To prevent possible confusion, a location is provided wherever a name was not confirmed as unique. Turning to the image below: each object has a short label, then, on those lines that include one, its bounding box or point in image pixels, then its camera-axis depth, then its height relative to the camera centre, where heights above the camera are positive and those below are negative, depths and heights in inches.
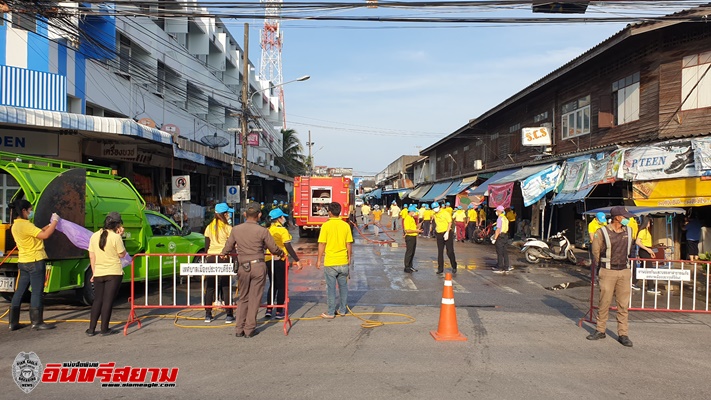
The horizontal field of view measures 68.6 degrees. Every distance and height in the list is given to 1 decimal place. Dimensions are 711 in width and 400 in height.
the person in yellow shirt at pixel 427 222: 1075.9 -53.9
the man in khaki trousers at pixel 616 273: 268.1 -37.6
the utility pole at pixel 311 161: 3075.5 +214.4
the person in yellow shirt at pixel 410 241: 533.3 -44.3
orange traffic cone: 268.7 -64.2
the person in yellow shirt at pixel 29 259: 280.8 -35.8
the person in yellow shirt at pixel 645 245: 452.3 -41.4
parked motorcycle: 637.9 -64.8
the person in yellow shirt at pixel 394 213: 1300.4 -39.9
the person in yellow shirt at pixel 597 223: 425.1 -21.6
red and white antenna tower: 2301.8 +654.8
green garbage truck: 307.7 -12.8
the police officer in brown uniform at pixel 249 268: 267.0 -36.7
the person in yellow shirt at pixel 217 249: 303.6 -32.7
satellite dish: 983.6 +104.9
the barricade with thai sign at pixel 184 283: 293.1 -63.1
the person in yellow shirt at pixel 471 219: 987.9 -39.3
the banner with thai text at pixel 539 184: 732.7 +21.5
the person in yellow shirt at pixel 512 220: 928.3 -37.8
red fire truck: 929.7 +0.2
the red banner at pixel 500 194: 834.8 +7.7
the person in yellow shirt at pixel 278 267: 315.0 -42.8
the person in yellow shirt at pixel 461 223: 949.8 -48.9
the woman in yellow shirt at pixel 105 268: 269.6 -38.0
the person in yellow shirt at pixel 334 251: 314.5 -32.7
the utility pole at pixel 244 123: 871.1 +122.8
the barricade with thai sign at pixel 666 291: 319.0 -78.0
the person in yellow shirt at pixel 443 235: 534.0 -37.8
